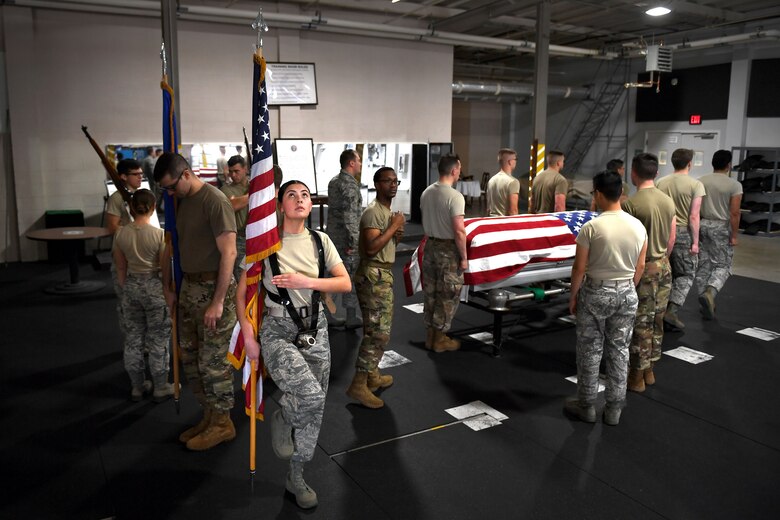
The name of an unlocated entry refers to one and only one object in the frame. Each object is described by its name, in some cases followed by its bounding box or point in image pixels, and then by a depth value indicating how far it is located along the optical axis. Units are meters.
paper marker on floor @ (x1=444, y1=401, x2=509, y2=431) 3.85
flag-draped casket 5.05
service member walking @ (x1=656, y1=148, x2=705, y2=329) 5.13
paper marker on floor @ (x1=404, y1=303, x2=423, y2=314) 6.41
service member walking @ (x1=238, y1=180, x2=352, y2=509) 2.76
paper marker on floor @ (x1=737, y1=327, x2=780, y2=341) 5.57
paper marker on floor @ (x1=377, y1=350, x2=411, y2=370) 4.83
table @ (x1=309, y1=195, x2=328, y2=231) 9.78
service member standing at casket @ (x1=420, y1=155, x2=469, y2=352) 4.75
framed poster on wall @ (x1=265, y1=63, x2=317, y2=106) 10.19
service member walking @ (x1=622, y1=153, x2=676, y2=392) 4.13
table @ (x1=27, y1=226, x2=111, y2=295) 6.98
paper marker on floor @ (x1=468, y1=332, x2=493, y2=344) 5.45
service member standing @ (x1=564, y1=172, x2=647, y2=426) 3.59
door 13.09
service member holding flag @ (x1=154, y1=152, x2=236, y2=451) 3.24
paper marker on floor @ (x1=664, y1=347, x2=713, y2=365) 4.98
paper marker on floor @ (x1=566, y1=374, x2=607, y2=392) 4.46
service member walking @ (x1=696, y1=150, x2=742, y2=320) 5.85
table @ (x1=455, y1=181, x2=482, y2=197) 14.52
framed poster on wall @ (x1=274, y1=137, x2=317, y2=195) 10.46
